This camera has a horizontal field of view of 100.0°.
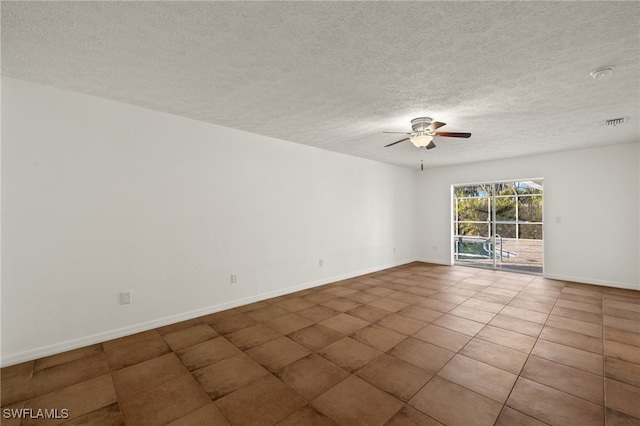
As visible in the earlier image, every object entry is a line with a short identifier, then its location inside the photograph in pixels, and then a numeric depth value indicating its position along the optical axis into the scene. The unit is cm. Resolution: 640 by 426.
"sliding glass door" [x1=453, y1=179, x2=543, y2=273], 625
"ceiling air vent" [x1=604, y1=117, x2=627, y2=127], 359
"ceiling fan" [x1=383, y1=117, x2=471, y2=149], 345
